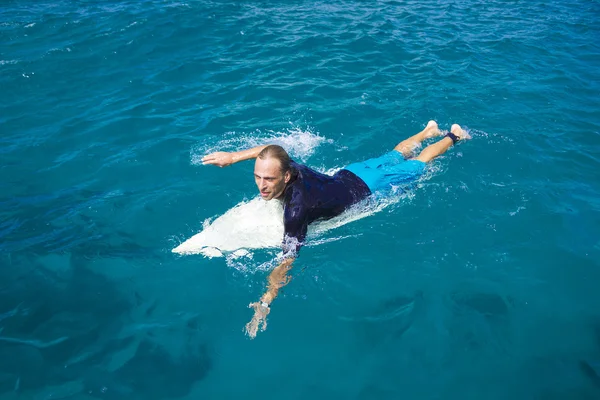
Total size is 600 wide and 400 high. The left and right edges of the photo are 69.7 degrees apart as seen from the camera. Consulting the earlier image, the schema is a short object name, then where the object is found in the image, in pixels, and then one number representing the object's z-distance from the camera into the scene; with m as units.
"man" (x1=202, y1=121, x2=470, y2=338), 5.38
